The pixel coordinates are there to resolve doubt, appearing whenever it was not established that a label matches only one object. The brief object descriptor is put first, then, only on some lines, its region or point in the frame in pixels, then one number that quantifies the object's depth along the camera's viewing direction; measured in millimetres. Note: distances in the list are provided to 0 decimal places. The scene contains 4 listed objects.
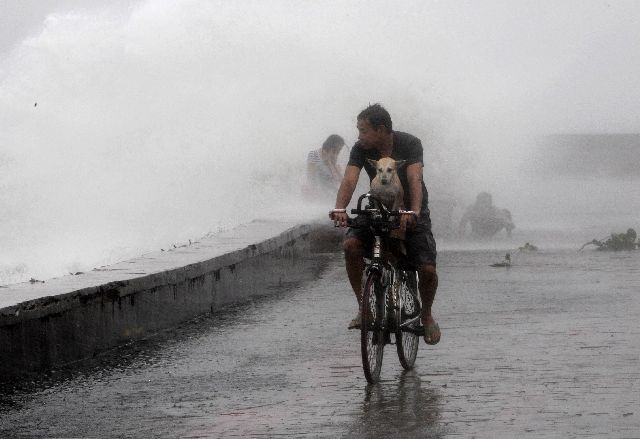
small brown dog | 15713
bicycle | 15116
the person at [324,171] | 34629
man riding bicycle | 15795
